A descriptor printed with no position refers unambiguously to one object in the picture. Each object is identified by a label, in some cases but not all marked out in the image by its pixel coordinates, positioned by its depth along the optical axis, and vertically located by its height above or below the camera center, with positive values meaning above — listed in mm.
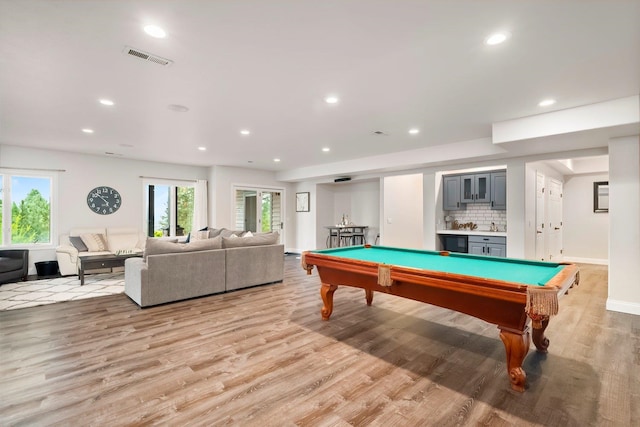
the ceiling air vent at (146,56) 2453 +1346
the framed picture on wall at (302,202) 9641 +488
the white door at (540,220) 5980 -46
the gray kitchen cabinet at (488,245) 5895 -551
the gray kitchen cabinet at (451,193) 6695 +551
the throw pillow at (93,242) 6285 -535
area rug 4344 -1194
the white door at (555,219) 6973 -30
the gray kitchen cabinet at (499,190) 6102 +562
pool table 2045 -522
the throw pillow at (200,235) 7098 -428
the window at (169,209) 7762 +211
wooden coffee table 5289 -795
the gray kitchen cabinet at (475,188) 6340 +633
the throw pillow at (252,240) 5008 -403
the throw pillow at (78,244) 6250 -567
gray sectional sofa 4141 -772
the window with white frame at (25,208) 6055 +171
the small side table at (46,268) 5949 -1016
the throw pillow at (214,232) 6705 -341
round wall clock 6879 +376
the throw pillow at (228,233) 6278 -335
